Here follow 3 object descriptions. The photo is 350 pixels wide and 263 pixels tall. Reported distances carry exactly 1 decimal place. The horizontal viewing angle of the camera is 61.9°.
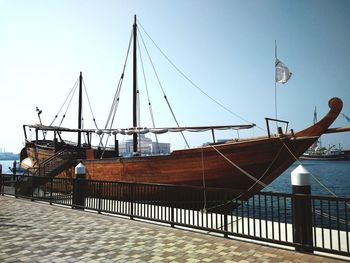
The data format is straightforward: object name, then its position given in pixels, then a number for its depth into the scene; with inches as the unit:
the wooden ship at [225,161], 500.1
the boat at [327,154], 4645.7
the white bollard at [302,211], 221.6
